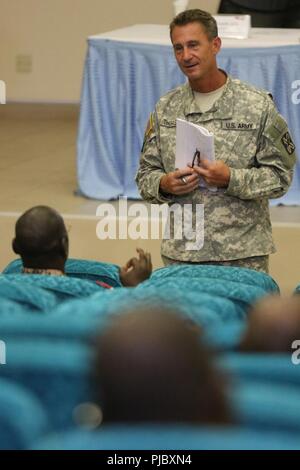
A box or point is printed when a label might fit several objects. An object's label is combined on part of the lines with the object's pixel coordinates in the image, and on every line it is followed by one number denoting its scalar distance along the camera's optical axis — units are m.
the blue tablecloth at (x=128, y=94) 11.59
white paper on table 12.38
